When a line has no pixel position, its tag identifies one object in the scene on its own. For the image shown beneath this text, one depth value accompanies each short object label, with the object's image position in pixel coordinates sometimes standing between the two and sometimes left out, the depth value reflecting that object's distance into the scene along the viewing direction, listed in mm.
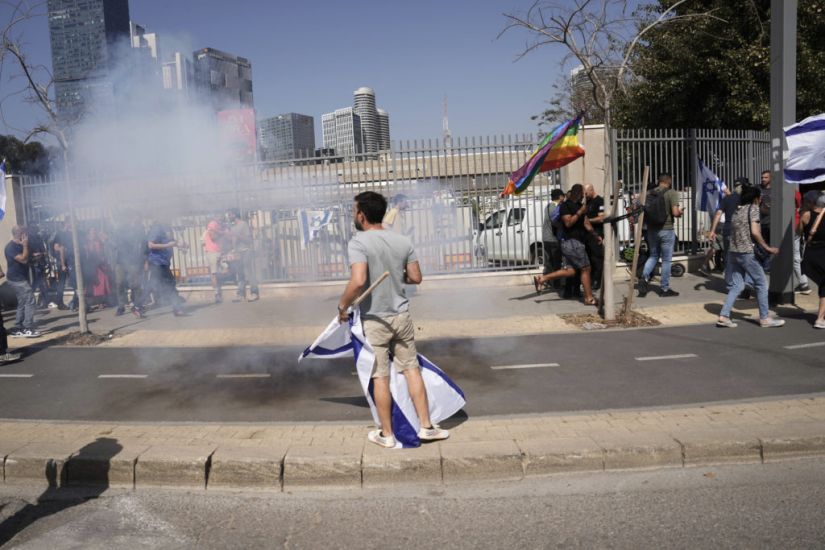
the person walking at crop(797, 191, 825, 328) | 7410
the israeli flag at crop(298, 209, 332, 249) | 11734
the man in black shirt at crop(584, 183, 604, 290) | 9672
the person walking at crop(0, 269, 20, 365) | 7665
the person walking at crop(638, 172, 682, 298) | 9906
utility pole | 8453
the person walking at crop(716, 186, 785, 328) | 7441
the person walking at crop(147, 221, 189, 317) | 10312
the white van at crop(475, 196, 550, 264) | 11766
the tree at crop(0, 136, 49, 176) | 12608
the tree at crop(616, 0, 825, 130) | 15438
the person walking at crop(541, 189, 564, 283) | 10234
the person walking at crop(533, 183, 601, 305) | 9305
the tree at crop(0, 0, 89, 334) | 8133
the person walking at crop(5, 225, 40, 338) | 9086
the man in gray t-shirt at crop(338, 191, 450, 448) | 4328
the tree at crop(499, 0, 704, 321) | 7875
